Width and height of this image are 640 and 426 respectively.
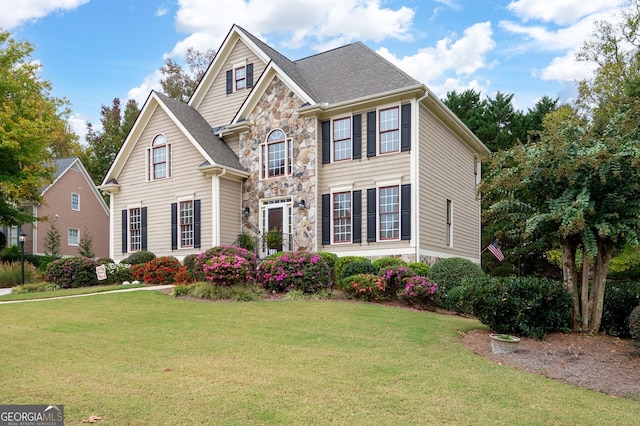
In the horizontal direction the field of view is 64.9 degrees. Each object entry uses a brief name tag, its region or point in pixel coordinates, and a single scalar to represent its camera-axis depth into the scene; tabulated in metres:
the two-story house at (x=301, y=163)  16.86
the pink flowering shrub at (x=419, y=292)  12.78
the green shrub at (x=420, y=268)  14.85
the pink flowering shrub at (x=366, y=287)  13.24
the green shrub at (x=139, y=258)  19.47
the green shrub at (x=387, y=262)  14.84
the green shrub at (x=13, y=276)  19.64
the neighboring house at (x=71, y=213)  31.64
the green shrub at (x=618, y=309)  9.75
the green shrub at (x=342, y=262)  15.05
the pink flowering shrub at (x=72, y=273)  17.25
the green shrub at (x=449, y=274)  13.43
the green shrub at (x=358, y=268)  14.26
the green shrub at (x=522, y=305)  9.03
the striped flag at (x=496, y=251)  19.78
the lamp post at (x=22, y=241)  18.73
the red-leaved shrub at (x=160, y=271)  17.12
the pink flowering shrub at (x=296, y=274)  13.75
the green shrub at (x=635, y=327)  7.75
